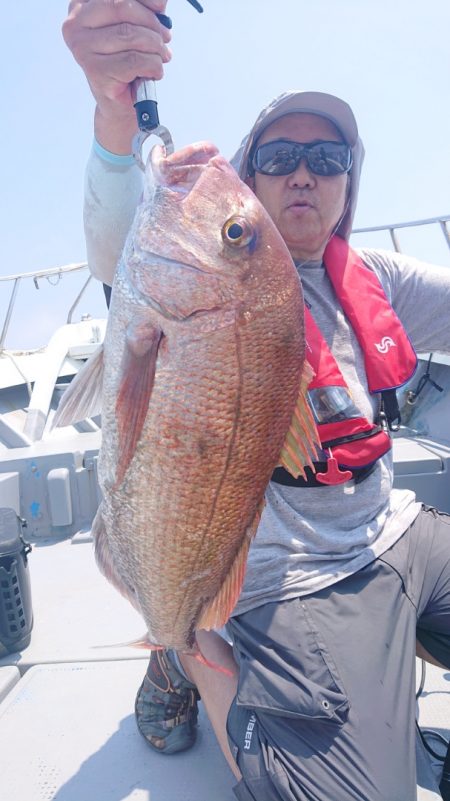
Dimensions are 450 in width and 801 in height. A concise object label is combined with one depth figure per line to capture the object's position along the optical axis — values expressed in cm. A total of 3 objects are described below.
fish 57
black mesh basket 100
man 64
